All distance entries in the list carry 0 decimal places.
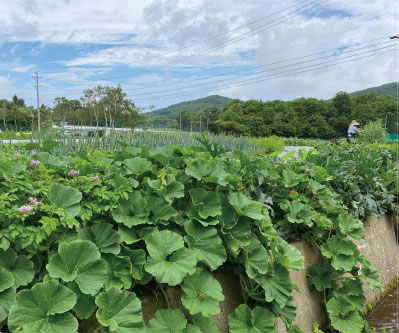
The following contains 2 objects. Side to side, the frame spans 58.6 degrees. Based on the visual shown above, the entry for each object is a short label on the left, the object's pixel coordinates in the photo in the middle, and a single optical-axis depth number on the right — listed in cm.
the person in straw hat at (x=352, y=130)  1622
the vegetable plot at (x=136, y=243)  133
